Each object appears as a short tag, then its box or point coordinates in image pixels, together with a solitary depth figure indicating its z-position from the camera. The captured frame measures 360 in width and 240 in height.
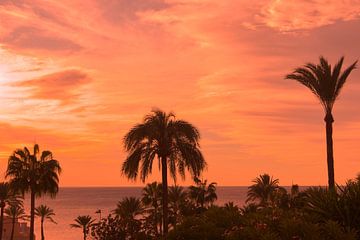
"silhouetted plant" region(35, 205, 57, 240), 93.32
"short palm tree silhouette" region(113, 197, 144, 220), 60.17
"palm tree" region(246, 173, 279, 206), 69.56
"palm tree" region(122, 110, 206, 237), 33.59
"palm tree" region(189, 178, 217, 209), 58.53
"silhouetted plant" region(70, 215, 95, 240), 85.00
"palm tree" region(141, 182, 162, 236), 59.77
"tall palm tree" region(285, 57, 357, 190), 33.50
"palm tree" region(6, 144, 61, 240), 44.81
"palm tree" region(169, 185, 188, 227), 60.94
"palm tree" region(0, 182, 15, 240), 63.81
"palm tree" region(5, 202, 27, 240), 87.06
